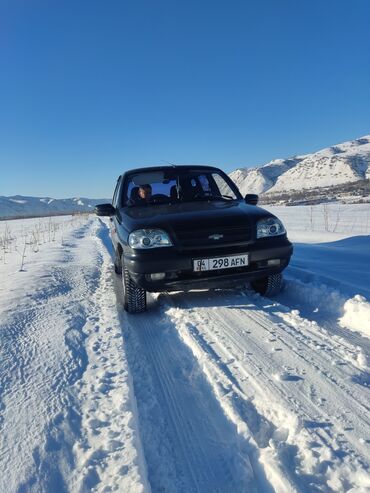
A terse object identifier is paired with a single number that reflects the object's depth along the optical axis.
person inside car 4.73
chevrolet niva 3.42
